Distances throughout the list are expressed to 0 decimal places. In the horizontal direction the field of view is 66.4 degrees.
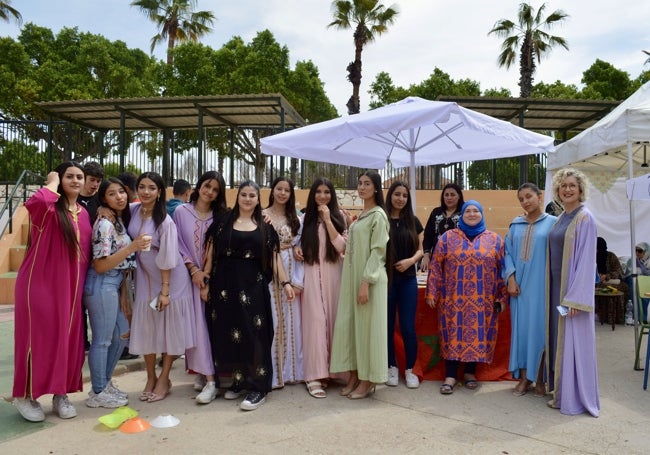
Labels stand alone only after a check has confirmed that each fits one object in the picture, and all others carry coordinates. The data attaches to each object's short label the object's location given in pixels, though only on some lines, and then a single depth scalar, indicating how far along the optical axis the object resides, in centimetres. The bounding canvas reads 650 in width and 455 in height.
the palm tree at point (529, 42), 1958
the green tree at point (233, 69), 2064
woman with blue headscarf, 406
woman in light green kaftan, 378
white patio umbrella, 420
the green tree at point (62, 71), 1975
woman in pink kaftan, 403
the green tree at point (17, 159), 1275
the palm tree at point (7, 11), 2289
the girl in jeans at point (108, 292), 344
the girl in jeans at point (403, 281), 416
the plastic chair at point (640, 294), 463
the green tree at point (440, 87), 2422
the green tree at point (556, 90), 2290
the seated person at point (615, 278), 699
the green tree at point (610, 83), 2261
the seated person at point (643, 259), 706
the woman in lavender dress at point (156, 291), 364
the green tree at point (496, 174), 1282
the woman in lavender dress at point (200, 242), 384
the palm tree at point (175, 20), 2475
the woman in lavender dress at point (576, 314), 354
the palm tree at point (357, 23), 1952
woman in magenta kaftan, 322
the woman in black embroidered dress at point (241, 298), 372
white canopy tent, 493
